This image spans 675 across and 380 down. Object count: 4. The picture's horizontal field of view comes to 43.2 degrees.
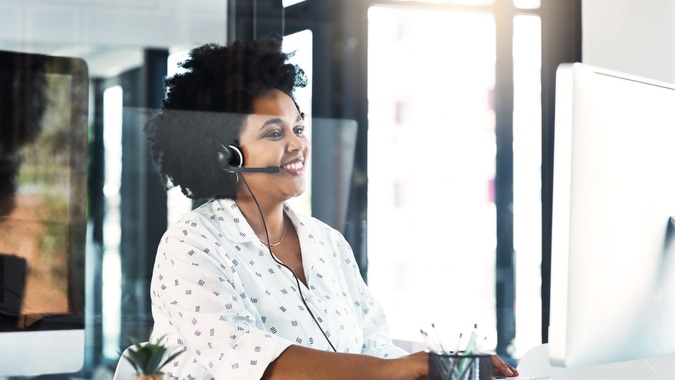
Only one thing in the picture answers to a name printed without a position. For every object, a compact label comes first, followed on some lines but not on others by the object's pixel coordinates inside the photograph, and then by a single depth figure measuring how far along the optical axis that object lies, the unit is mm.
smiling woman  1590
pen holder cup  1235
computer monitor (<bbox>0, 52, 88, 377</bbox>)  2439
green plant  1139
